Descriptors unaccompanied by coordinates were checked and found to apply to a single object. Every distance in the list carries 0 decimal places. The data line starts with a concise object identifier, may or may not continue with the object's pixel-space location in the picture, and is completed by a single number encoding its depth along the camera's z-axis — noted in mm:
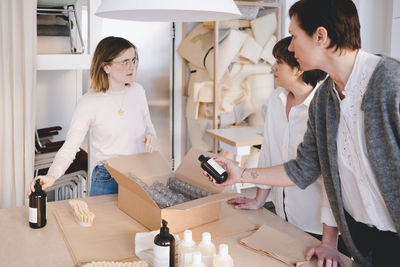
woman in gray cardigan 1104
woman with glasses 2043
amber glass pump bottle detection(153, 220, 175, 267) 1112
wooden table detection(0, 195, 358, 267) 1269
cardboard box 1433
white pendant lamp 1108
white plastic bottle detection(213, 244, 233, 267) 1055
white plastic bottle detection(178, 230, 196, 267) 1123
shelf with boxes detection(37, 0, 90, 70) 2527
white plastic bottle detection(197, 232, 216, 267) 1138
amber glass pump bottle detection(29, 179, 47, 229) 1483
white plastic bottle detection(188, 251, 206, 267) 1021
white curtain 2400
